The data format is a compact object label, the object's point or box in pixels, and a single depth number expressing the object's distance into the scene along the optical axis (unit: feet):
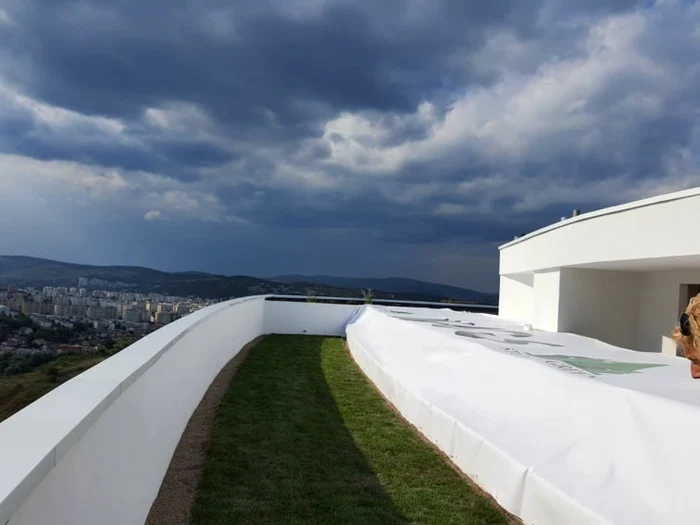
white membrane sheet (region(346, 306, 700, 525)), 9.33
